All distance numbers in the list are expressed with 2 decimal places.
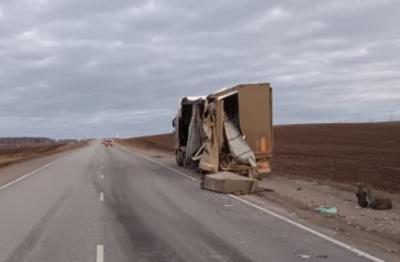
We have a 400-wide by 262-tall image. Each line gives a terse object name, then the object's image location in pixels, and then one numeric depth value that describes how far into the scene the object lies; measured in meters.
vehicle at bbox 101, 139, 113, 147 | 125.38
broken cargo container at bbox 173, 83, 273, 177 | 27.25
